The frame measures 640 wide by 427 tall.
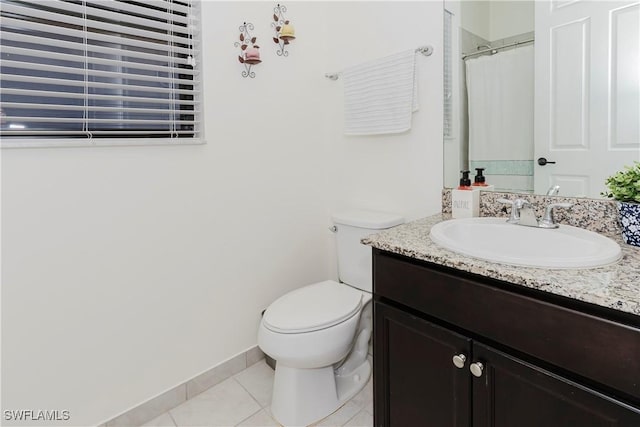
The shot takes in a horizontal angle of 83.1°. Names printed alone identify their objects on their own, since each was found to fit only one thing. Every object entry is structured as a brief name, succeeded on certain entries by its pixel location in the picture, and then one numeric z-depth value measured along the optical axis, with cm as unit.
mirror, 112
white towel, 162
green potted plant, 98
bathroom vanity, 71
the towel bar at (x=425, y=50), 157
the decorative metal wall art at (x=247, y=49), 168
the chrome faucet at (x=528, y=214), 113
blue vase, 97
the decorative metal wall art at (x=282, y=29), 175
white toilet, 139
